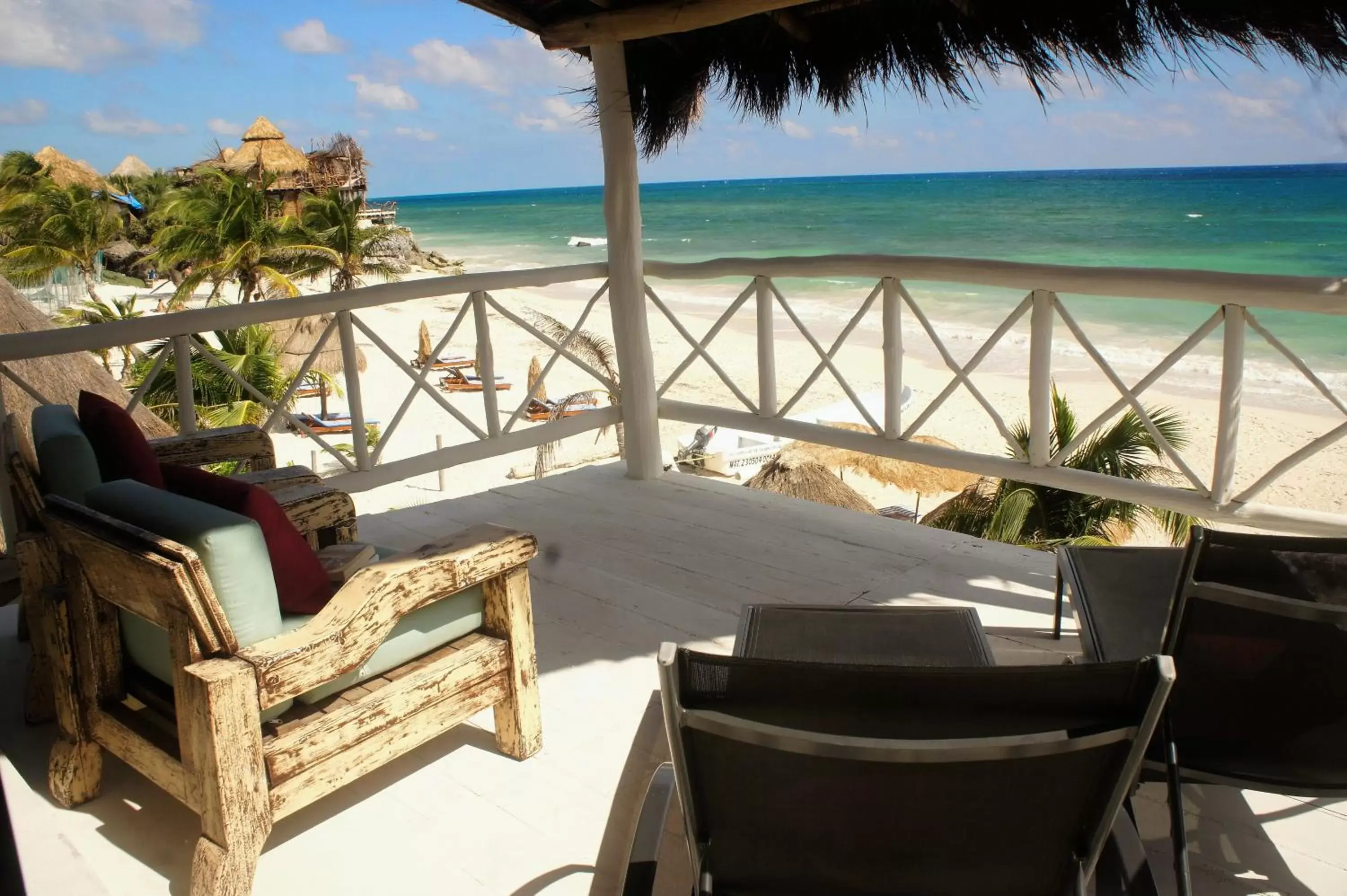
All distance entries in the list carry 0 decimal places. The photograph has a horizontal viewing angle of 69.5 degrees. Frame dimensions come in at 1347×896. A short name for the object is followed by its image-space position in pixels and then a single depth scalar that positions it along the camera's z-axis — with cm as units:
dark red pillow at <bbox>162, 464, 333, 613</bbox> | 185
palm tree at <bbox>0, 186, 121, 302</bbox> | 1988
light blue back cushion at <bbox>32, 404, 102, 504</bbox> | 205
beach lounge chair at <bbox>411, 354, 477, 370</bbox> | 1576
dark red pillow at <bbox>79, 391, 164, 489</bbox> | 214
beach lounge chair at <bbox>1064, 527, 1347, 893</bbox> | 147
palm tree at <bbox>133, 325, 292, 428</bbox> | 1101
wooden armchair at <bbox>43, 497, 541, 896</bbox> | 175
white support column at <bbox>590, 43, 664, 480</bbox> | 419
